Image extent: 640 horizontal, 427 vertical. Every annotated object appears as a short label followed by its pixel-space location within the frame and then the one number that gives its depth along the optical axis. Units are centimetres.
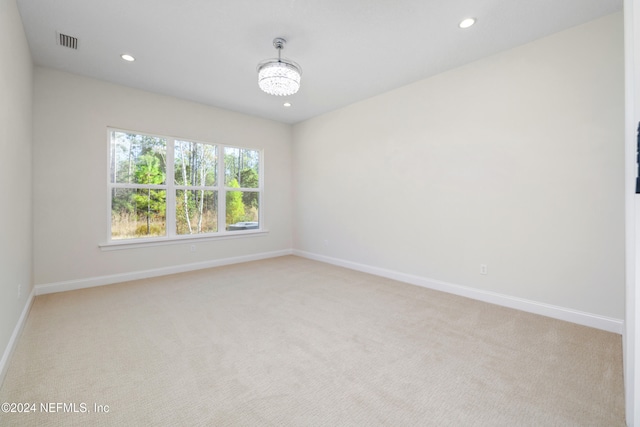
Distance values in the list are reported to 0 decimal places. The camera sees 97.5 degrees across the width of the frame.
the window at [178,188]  412
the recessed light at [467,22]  254
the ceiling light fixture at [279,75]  275
